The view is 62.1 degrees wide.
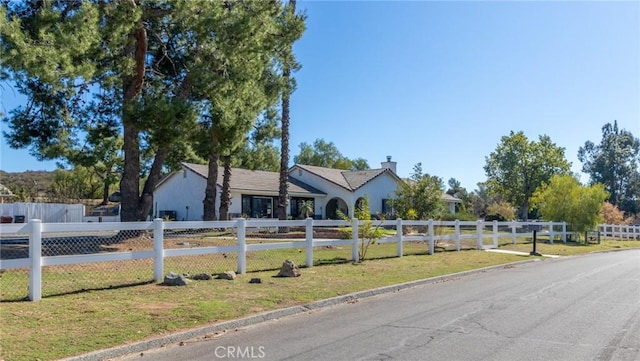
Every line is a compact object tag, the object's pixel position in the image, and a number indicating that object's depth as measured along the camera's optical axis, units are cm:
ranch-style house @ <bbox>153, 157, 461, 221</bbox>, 4072
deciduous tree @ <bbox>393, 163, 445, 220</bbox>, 3044
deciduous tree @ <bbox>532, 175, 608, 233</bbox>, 3344
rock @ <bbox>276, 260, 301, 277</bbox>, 1250
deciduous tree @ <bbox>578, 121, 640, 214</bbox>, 8375
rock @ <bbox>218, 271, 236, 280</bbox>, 1158
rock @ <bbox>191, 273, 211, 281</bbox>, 1134
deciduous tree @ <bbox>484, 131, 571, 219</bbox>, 6122
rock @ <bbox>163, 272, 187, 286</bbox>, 1055
